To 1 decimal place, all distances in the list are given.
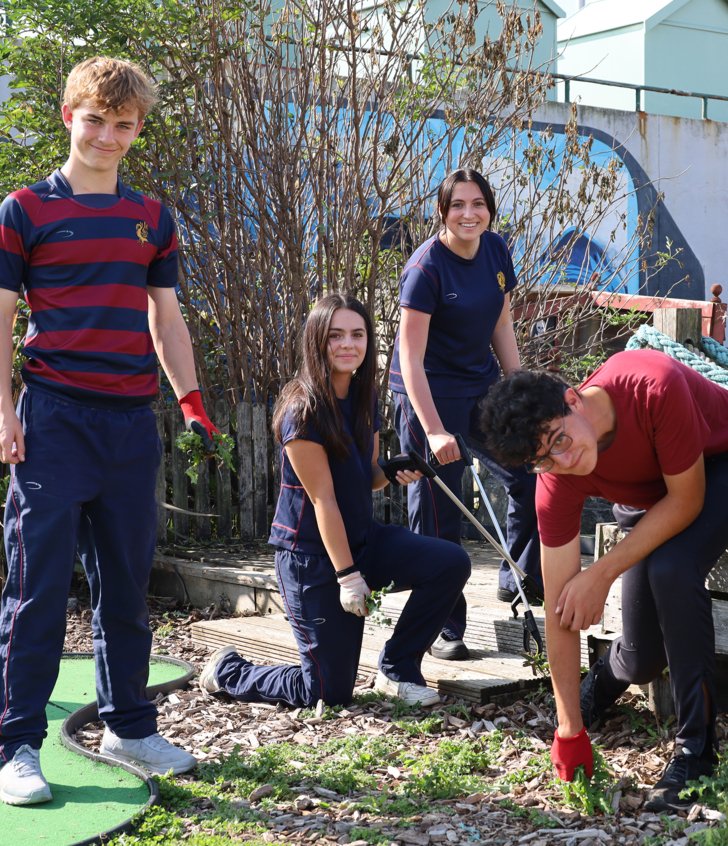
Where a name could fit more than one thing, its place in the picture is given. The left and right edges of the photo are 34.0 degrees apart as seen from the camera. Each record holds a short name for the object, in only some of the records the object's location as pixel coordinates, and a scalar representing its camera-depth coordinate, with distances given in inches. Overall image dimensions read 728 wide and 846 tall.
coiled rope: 158.4
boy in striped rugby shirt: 129.7
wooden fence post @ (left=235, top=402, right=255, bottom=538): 270.8
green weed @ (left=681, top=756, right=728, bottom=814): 117.8
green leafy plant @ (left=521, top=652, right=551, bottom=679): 162.1
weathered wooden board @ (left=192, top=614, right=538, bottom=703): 164.4
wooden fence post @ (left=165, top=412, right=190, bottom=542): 265.3
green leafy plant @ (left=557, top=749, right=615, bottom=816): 123.3
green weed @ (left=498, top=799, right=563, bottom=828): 122.3
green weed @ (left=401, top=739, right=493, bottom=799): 133.3
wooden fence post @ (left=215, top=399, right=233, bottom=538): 271.1
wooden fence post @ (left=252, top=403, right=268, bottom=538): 271.4
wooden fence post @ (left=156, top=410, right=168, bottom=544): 263.6
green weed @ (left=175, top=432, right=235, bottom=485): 164.2
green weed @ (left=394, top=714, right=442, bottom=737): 154.1
